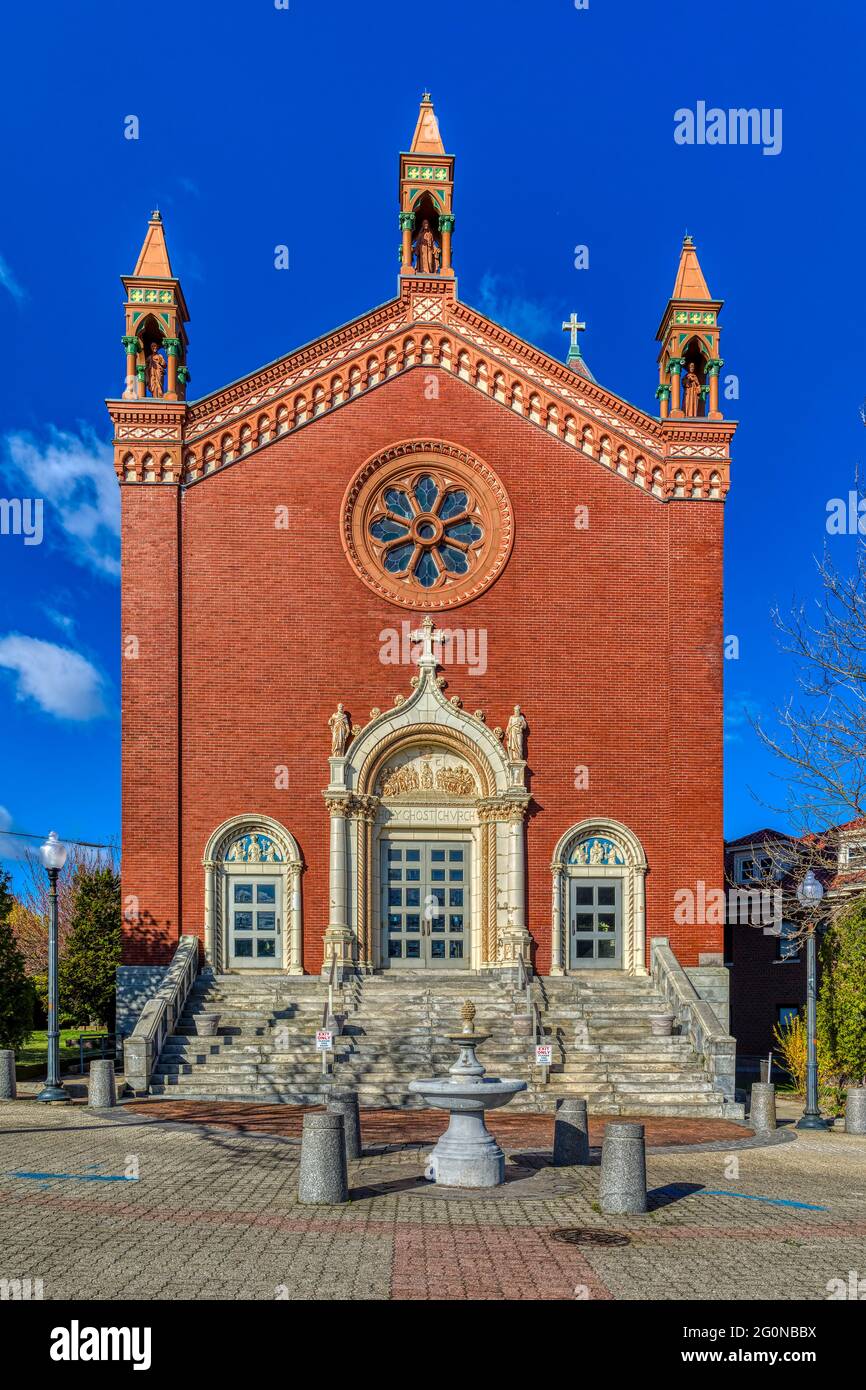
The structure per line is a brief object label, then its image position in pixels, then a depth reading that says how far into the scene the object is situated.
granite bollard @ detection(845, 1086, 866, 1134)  21.02
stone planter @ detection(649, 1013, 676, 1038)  24.36
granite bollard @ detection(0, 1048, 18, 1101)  22.56
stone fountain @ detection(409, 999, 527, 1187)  14.23
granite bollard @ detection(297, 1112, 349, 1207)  13.02
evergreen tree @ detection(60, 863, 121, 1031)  36.97
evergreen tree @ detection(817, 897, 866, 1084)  23.58
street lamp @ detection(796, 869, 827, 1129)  21.38
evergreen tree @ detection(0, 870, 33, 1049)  25.83
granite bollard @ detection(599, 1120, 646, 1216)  12.94
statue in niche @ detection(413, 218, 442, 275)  29.80
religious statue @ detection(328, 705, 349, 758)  27.28
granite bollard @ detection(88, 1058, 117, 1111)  20.98
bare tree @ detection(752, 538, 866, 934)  21.27
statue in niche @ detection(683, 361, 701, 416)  29.28
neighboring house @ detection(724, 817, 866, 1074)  36.66
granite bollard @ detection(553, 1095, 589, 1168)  15.78
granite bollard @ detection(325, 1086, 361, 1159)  15.83
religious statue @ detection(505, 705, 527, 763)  27.48
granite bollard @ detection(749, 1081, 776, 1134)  20.41
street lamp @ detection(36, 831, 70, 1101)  22.04
